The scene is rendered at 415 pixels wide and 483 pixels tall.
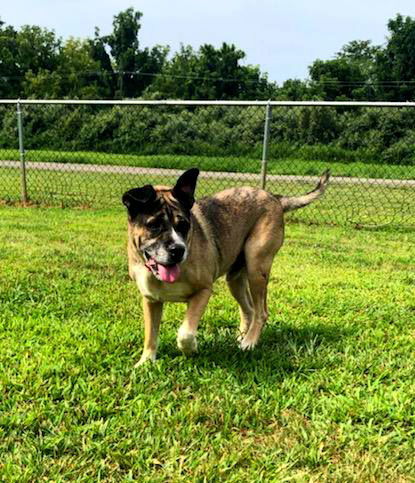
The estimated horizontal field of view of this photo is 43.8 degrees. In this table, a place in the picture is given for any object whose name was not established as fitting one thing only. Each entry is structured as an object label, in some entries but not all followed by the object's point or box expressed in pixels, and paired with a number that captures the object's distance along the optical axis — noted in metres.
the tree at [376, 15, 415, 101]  47.03
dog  2.85
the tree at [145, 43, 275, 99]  54.78
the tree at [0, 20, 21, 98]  48.12
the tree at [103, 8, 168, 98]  62.81
